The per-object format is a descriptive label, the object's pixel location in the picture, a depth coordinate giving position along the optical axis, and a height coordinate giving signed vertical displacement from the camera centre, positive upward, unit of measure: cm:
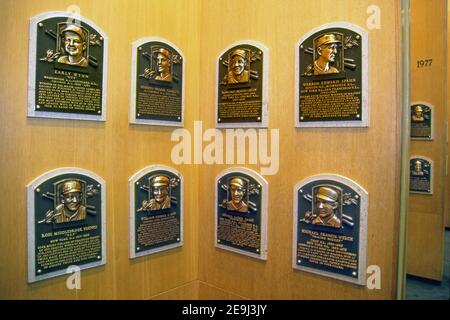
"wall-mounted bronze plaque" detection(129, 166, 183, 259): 171 -29
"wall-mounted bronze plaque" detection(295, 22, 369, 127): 145 +34
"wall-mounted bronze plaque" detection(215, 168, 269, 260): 175 -30
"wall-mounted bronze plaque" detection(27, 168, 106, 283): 140 -30
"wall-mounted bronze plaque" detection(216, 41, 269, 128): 173 +35
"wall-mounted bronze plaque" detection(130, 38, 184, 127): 169 +35
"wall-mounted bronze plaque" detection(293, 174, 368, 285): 146 -31
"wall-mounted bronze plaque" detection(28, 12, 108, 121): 139 +34
